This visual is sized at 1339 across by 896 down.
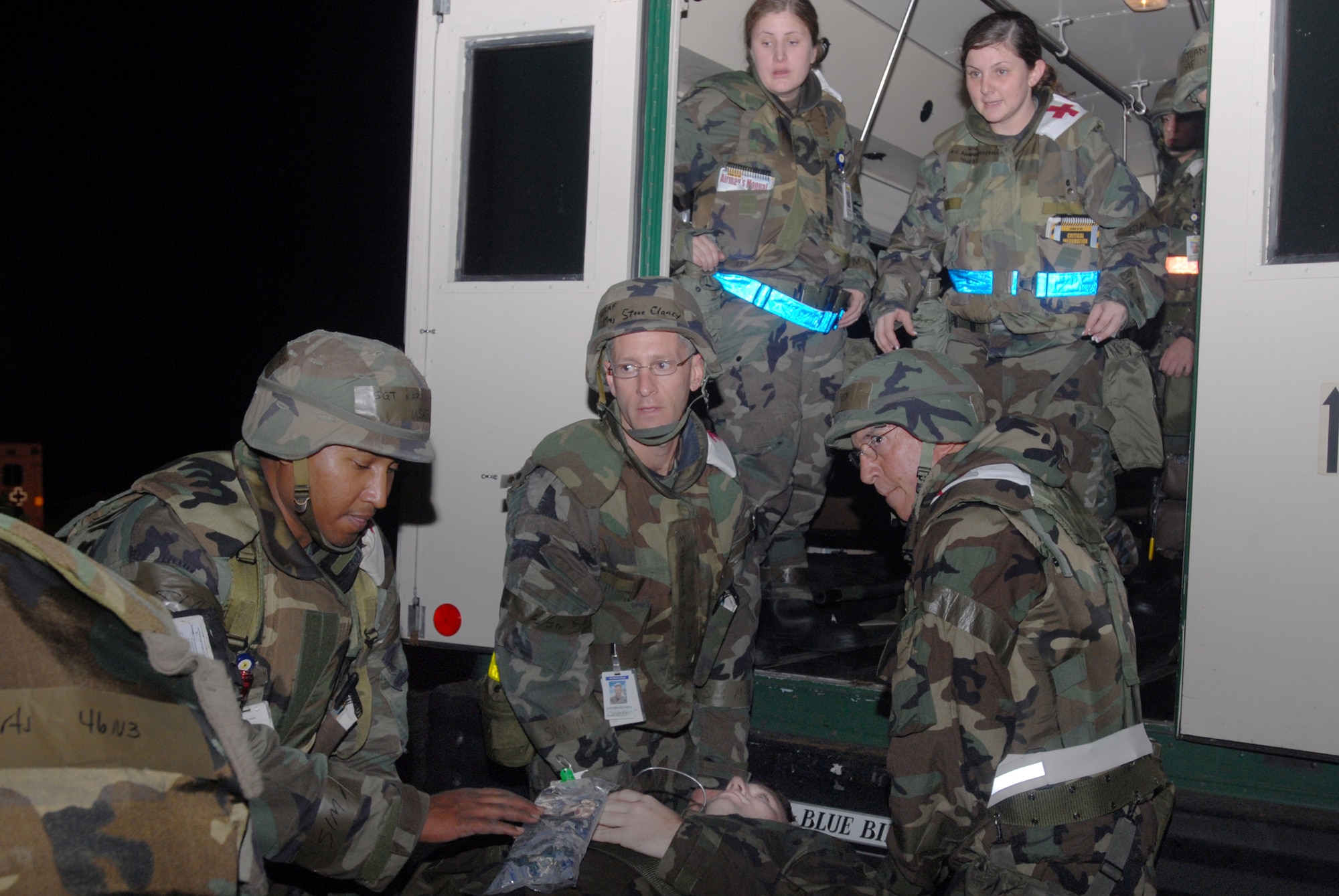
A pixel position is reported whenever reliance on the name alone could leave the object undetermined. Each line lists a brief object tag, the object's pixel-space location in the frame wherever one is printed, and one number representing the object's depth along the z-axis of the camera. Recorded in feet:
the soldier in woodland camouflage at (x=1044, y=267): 12.26
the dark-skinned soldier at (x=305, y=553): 7.09
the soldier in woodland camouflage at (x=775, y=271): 12.62
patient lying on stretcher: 7.79
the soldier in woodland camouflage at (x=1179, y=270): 13.34
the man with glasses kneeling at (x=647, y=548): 9.43
